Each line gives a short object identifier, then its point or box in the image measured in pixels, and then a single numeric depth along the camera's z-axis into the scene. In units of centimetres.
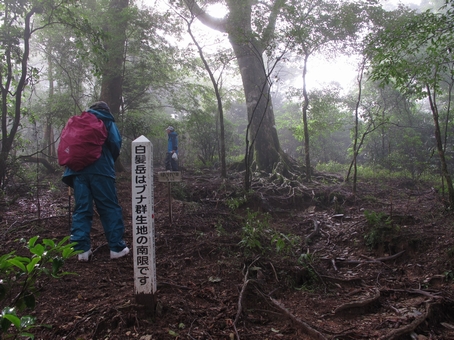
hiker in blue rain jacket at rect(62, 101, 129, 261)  360
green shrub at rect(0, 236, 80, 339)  129
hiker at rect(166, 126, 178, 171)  996
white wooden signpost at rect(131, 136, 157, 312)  242
